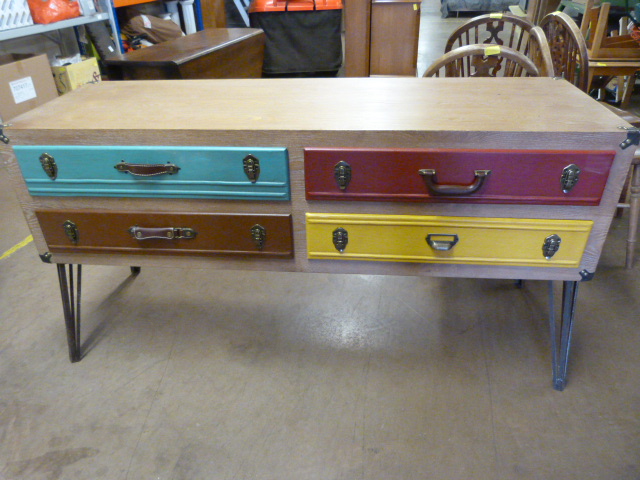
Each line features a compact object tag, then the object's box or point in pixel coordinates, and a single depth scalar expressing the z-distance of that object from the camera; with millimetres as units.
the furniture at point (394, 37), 3838
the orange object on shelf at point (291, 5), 4113
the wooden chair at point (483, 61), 1746
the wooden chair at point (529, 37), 1769
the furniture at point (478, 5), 9078
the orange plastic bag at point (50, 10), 2790
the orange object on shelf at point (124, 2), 3329
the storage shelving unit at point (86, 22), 2633
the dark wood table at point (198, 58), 2617
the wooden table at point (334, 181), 1023
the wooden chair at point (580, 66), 1750
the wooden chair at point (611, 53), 2995
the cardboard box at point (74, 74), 2947
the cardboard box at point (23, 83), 2611
